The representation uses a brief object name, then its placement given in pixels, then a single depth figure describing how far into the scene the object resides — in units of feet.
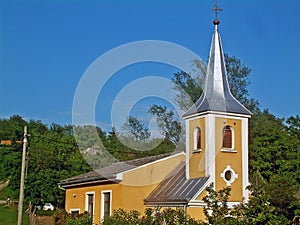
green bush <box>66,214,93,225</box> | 83.92
